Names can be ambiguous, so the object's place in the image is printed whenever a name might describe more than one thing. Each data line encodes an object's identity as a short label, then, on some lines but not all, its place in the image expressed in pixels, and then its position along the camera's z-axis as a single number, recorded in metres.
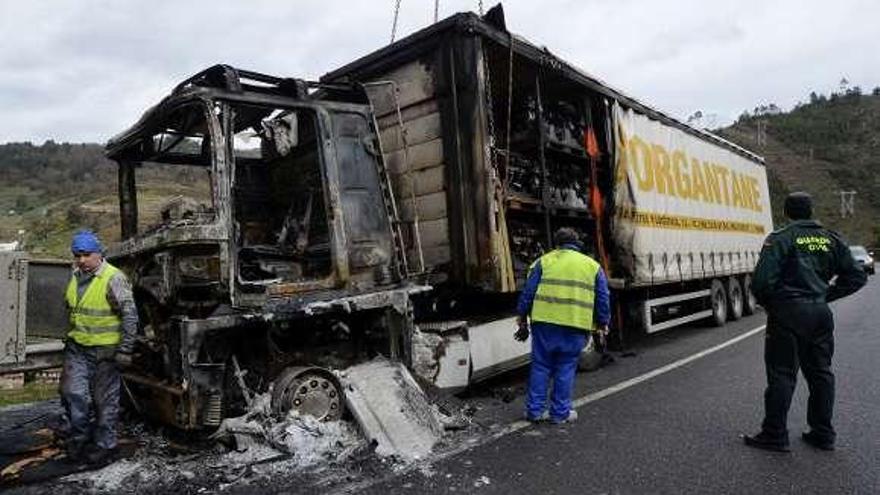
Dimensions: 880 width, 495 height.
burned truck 4.63
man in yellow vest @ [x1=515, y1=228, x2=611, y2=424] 5.36
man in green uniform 4.62
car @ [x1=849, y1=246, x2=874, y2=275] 27.82
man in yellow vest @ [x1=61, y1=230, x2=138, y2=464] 4.78
